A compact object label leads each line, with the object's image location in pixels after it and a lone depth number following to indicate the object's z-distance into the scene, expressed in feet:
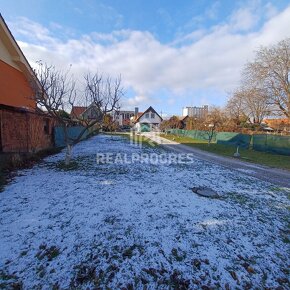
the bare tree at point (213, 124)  74.52
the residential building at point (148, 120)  170.81
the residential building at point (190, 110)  196.91
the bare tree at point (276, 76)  71.26
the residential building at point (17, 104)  24.11
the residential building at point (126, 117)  215.92
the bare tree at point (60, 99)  25.63
